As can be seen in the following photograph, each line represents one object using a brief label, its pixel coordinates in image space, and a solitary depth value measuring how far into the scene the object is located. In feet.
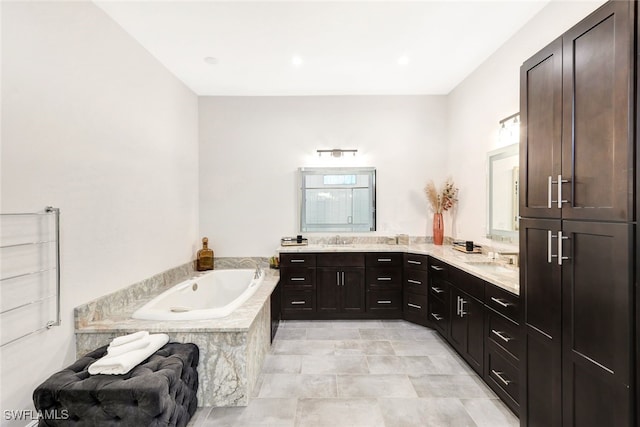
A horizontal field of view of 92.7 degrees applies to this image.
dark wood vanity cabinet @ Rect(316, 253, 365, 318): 12.58
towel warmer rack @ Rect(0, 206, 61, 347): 5.39
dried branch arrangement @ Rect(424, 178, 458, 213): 13.23
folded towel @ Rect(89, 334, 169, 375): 5.41
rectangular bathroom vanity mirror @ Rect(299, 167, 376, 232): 13.94
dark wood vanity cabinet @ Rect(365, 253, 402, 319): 12.59
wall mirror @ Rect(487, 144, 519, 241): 9.16
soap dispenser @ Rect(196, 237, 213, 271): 13.24
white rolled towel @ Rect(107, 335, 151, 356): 5.89
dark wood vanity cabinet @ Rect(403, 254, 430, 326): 11.85
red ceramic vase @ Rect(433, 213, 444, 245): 13.41
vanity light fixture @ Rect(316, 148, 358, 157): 13.82
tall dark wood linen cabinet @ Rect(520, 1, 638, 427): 3.94
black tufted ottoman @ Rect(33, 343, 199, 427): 5.03
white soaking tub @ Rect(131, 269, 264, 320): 7.57
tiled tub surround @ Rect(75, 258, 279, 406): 6.97
